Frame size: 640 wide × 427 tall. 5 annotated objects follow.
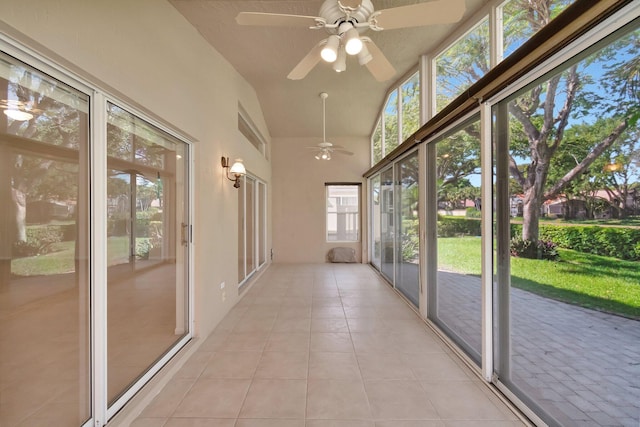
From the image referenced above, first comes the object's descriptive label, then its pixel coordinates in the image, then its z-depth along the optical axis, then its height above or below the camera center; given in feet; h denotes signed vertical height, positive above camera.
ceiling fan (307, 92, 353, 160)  16.06 +4.10
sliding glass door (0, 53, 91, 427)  3.91 -0.56
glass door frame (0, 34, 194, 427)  5.19 -0.59
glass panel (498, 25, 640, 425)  4.09 -0.51
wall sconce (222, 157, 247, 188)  11.81 +2.09
